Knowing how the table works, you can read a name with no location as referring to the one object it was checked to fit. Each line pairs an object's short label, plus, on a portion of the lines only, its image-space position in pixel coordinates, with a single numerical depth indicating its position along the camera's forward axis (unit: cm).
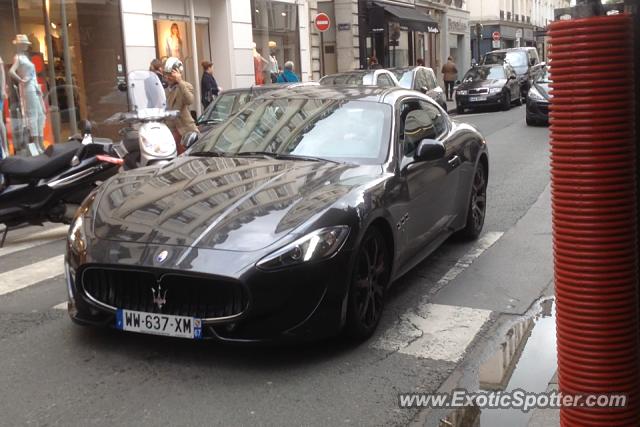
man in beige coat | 1206
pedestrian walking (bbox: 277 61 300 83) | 2008
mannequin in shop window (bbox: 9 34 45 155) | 1378
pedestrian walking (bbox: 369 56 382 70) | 2830
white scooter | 993
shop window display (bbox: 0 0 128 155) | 1381
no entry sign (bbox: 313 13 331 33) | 2336
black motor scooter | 774
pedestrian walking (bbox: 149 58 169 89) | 1522
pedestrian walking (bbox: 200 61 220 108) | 1769
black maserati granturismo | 414
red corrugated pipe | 246
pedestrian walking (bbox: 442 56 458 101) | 3192
